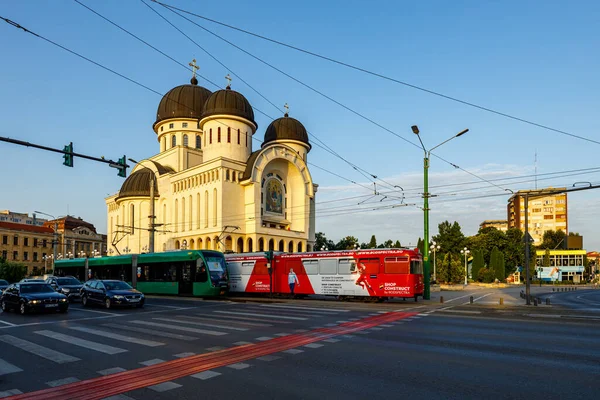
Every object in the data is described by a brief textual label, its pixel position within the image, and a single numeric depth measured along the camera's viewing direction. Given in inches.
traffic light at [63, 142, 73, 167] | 649.6
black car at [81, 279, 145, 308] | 816.9
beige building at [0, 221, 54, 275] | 3550.7
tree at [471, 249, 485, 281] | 2764.3
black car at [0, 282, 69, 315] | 725.3
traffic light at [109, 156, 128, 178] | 734.5
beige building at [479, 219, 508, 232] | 6430.1
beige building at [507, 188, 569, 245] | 4943.4
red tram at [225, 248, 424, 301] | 976.9
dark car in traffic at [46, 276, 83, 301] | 1007.6
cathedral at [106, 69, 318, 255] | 2153.1
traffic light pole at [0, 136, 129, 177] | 586.9
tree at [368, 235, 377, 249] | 3709.2
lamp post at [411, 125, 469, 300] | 1032.8
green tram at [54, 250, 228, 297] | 1104.8
